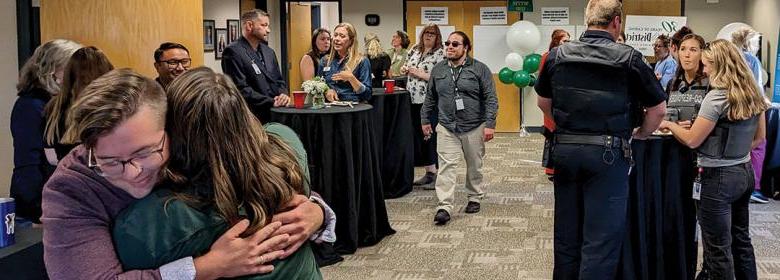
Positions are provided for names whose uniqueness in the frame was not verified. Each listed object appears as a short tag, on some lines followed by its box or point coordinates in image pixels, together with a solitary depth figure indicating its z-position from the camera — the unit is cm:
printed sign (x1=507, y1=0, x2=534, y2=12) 1158
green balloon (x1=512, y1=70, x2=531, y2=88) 1077
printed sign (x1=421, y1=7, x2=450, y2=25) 1196
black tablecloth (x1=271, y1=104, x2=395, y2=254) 482
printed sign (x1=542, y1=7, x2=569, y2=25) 1156
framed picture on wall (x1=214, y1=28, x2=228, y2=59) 968
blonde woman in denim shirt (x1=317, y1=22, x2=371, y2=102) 607
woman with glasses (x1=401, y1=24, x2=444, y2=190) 728
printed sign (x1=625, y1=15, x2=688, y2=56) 1103
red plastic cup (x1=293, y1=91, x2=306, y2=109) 513
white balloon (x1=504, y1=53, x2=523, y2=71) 1089
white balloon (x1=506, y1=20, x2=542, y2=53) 1097
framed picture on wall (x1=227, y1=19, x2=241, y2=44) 1011
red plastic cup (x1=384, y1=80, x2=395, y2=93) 686
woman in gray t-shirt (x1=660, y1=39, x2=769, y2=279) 349
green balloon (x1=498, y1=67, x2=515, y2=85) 1096
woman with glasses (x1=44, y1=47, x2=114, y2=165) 293
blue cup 214
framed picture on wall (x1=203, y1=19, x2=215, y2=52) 924
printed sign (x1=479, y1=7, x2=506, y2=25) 1175
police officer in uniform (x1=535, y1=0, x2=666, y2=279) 332
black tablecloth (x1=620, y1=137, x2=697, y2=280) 359
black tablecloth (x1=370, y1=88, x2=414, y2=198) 677
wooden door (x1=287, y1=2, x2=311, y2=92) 1224
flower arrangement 512
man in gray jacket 575
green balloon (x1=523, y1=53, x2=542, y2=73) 1083
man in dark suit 546
